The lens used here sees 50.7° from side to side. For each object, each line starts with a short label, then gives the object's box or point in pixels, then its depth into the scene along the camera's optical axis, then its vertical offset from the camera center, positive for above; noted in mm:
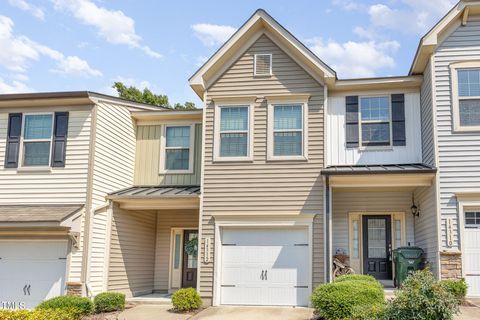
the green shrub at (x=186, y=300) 12391 -1442
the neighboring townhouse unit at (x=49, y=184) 13148 +1435
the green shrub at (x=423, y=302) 7469 -813
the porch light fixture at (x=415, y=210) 14156 +1014
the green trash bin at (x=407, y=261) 12812 -364
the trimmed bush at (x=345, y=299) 9664 -1030
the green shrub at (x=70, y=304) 11797 -1528
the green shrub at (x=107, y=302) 12609 -1549
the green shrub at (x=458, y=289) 11180 -902
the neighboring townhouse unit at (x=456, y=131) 12055 +2840
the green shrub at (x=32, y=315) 9133 -1407
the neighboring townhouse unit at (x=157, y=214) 14281 +808
